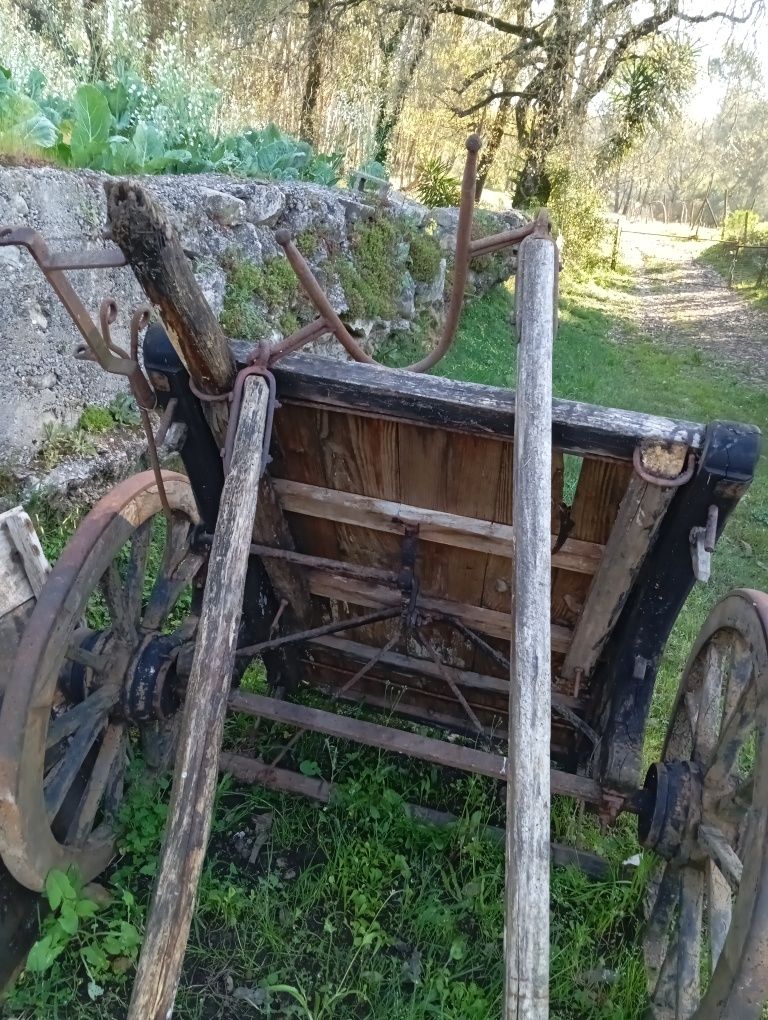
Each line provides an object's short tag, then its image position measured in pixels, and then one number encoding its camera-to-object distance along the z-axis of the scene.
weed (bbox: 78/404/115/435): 3.39
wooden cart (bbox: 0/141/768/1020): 1.36
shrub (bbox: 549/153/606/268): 13.42
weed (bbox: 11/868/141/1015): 1.84
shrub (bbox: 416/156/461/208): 10.87
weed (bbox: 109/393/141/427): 3.56
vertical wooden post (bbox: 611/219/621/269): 16.09
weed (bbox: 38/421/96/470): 3.15
